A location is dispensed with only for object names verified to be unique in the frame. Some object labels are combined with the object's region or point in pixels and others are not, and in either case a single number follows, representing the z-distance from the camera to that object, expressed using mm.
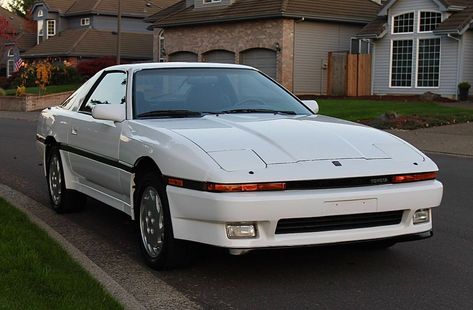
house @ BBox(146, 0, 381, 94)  31469
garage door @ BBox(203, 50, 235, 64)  34625
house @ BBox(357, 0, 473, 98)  27906
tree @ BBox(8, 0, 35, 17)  86188
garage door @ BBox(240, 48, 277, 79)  32469
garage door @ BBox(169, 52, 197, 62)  36831
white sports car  4828
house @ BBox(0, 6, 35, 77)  56497
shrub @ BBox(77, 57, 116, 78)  46594
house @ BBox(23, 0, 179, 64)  51125
